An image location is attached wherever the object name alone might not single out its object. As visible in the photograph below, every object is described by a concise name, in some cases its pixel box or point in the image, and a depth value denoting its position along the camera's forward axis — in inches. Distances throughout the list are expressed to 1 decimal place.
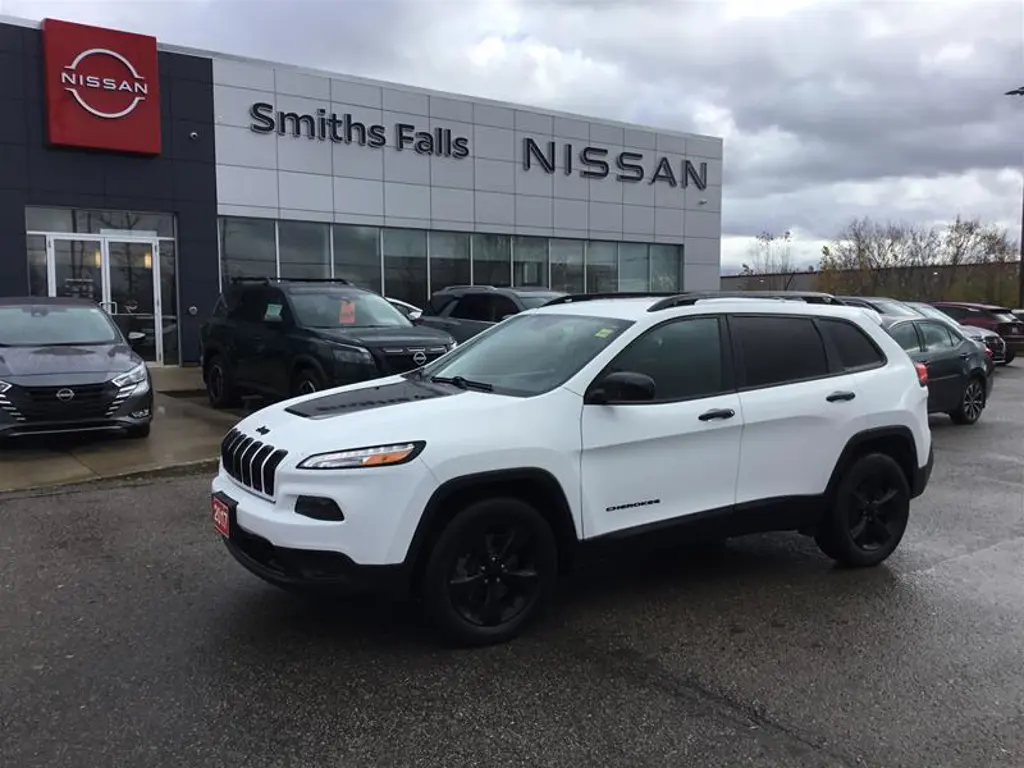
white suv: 158.7
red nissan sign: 651.5
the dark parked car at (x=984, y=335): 510.4
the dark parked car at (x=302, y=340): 393.1
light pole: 1274.6
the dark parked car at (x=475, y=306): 524.4
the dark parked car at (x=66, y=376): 346.9
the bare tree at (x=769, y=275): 2278.5
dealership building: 659.4
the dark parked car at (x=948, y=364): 457.1
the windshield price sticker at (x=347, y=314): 432.5
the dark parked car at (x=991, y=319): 946.1
